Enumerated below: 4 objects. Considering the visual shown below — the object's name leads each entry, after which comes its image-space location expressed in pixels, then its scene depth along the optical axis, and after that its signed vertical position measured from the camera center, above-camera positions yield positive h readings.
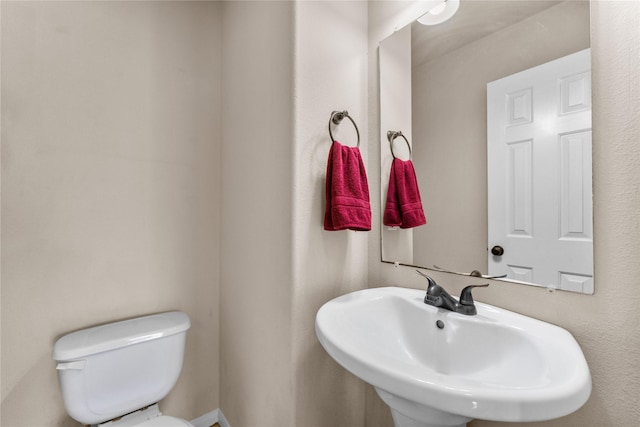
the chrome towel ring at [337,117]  1.07 +0.37
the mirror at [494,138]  0.72 +0.24
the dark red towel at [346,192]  0.98 +0.08
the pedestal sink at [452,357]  0.46 -0.32
